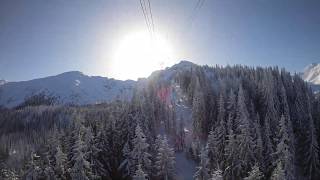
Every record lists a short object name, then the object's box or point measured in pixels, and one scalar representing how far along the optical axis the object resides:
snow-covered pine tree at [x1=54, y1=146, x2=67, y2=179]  37.52
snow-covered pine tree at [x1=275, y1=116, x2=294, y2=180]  37.97
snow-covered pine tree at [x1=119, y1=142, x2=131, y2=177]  45.81
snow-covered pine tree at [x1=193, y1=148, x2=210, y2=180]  35.66
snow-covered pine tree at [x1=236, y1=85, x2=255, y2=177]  42.46
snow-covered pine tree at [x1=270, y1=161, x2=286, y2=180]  28.06
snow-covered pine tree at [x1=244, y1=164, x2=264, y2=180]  29.81
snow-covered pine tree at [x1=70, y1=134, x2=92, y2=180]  35.66
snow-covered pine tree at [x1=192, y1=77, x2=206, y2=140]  69.26
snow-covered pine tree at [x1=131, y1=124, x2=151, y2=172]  43.39
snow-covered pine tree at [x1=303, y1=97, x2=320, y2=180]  47.82
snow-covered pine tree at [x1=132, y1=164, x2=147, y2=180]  36.20
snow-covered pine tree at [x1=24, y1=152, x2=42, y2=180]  34.04
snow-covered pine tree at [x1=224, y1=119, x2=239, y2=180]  43.61
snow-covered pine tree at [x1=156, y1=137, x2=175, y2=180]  42.57
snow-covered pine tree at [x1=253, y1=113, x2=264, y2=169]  42.74
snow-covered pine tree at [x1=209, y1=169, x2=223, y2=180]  28.10
